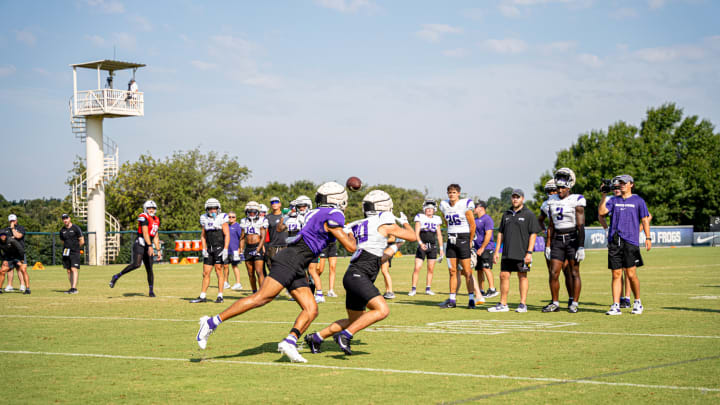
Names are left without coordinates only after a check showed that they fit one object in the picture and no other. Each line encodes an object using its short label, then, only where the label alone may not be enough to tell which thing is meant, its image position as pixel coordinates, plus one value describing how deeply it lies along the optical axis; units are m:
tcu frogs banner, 58.16
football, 12.23
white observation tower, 57.66
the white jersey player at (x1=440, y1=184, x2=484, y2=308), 15.98
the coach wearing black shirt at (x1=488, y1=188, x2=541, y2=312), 14.69
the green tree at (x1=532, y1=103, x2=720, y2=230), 82.38
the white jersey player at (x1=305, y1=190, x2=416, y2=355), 9.54
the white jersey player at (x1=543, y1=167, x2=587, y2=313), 14.33
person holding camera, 13.92
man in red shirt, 19.14
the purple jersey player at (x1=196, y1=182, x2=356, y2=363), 9.16
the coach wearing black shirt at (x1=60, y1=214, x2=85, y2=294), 21.25
